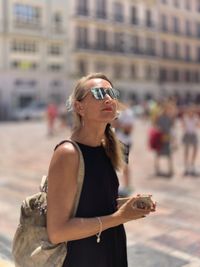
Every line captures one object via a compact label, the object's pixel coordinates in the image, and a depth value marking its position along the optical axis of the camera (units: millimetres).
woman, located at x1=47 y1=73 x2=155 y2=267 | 1249
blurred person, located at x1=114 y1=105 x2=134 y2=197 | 4830
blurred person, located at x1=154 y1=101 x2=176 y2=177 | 5949
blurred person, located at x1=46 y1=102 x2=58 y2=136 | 12385
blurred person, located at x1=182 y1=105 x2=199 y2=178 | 6114
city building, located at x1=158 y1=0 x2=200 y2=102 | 32957
